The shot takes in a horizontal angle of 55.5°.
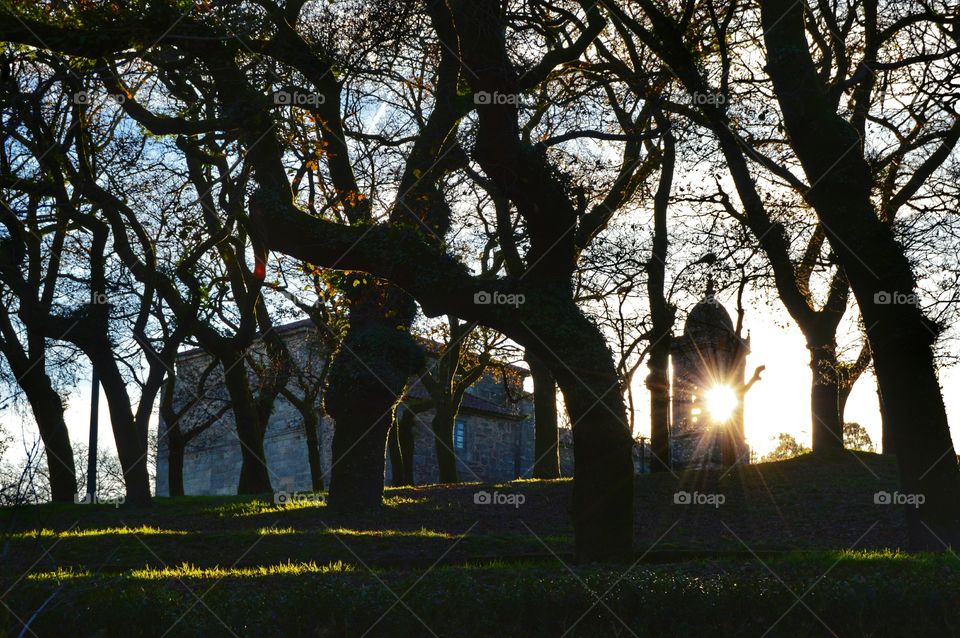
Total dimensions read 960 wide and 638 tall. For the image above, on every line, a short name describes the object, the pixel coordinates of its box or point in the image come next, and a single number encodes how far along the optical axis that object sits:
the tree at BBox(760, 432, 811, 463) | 50.82
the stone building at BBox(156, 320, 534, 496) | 44.16
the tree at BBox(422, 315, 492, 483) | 27.95
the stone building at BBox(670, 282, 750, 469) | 22.41
